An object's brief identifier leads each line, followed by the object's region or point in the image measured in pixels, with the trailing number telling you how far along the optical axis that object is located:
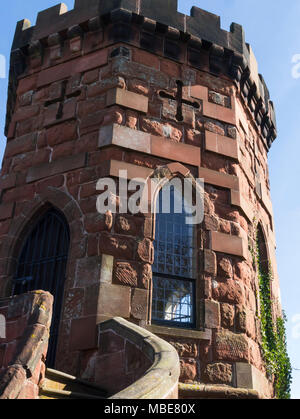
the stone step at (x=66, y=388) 4.67
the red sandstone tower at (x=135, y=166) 6.65
